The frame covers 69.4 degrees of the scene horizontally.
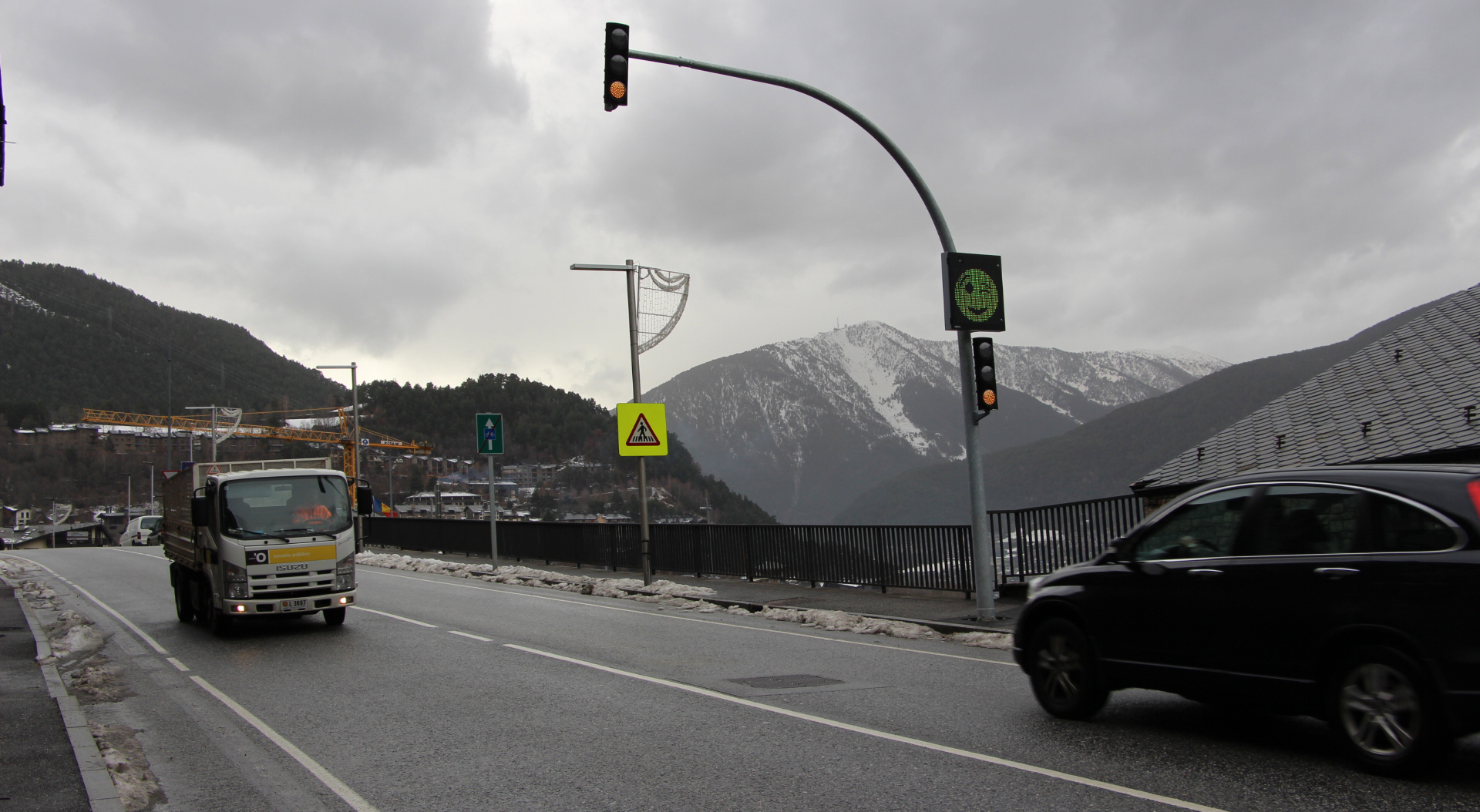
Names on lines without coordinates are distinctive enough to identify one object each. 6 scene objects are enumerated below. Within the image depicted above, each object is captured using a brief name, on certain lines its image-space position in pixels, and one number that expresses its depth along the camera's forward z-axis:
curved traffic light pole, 13.20
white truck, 13.66
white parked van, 53.72
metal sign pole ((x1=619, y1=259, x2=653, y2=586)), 21.17
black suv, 5.30
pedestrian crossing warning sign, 21.14
